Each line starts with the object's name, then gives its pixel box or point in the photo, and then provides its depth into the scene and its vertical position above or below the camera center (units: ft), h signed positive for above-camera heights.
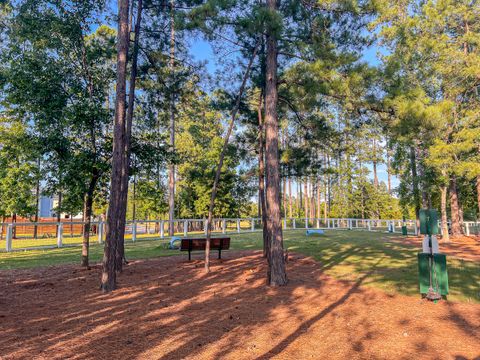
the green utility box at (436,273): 19.99 -3.93
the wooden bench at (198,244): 34.88 -3.29
